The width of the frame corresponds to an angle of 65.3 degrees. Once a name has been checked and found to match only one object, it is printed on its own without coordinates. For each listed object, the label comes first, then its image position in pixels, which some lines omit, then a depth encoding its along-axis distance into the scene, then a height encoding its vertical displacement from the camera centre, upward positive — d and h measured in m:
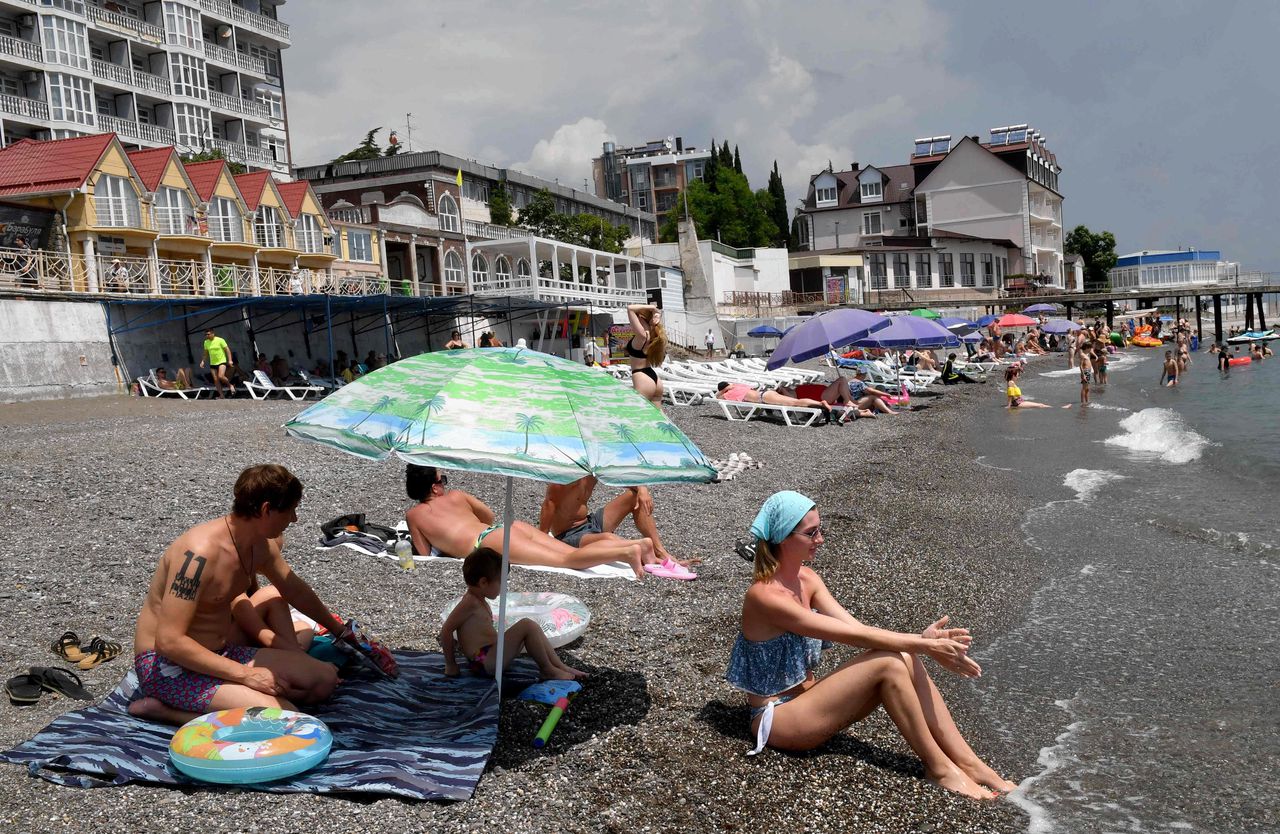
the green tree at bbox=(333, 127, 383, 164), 59.34 +11.38
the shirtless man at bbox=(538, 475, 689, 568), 7.40 -1.42
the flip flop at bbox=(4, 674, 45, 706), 4.78 -1.55
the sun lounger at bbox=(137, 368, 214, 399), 22.48 -0.77
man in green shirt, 22.22 -0.09
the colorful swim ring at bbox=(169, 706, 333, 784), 3.81 -1.53
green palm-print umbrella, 3.76 -0.34
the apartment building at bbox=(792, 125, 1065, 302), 78.06 +8.32
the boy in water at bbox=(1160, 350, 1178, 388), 31.80 -2.63
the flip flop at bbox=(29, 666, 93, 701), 4.93 -1.57
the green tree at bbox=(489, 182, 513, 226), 54.59 +6.81
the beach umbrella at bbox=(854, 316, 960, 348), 23.47 -0.68
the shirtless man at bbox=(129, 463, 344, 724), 4.15 -1.11
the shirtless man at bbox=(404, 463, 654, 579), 6.66 -1.39
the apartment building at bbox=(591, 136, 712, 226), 97.19 +14.71
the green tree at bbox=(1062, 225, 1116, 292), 99.50 +4.37
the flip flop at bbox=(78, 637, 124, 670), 5.41 -1.60
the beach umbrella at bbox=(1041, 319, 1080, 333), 50.30 -1.54
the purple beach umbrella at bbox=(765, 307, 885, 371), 18.80 -0.42
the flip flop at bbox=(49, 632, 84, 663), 5.44 -1.56
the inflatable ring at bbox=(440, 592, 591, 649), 5.78 -1.67
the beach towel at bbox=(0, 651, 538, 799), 3.87 -1.70
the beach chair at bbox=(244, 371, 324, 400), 22.62 -0.91
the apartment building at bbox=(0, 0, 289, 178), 38.97 +12.26
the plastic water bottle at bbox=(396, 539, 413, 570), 7.46 -1.59
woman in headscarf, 4.18 -1.53
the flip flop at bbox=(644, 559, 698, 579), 7.46 -1.86
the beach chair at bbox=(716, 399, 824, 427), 19.48 -1.92
